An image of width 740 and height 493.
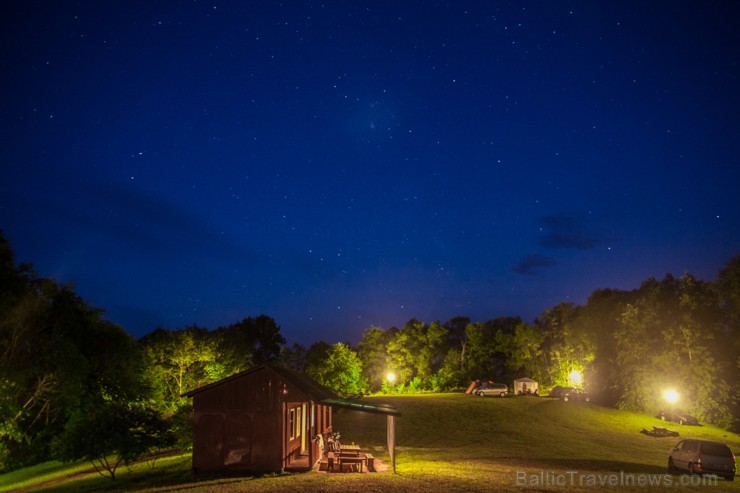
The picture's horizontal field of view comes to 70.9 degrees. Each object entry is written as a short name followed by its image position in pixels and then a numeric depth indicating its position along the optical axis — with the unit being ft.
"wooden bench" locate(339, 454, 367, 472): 67.51
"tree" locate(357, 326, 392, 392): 248.32
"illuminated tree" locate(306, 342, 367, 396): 177.62
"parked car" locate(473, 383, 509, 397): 176.40
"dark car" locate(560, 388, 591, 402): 174.22
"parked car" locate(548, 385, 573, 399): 182.11
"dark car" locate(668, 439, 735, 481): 65.41
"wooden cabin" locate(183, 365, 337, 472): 67.92
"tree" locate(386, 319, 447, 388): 243.60
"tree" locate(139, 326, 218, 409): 129.59
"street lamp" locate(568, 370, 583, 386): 211.61
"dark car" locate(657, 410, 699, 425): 139.03
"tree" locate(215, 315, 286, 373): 273.75
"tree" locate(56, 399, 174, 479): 69.46
